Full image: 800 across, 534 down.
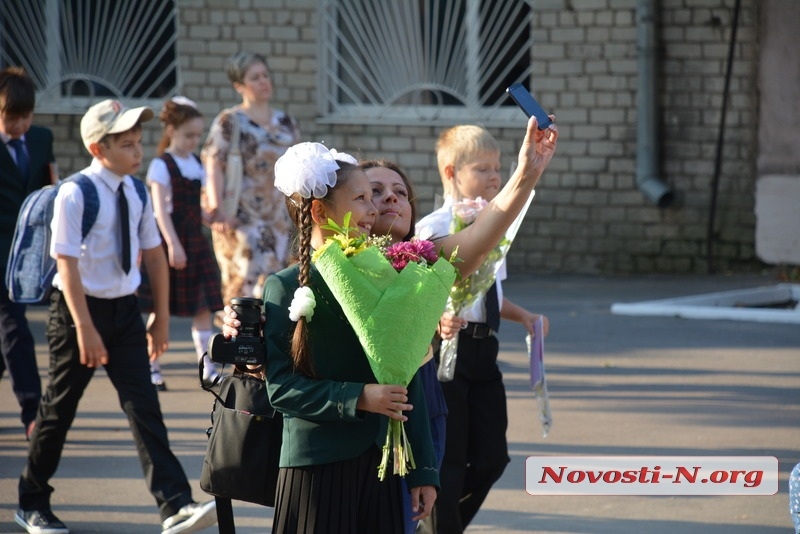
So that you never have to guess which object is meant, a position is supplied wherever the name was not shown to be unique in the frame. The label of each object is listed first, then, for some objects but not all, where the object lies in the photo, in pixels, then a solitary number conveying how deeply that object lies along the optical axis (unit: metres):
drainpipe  25.36
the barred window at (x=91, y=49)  28.98
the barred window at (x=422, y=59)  27.09
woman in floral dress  16.66
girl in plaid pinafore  16.12
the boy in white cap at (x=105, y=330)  10.40
